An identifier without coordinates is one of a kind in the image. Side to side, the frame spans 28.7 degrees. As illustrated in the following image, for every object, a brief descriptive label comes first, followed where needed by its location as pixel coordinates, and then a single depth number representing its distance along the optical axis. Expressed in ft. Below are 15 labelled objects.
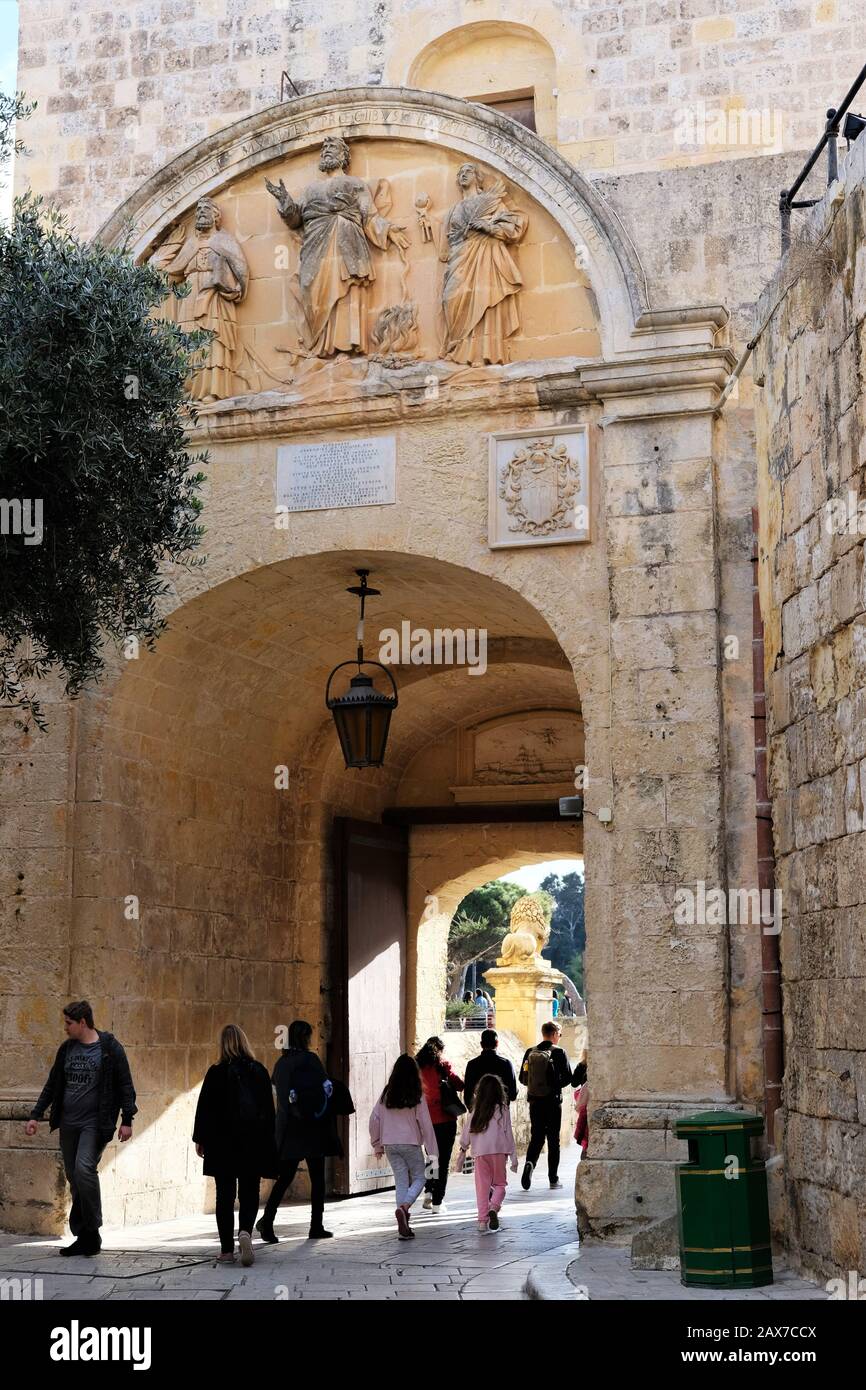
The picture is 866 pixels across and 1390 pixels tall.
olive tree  26.61
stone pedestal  68.64
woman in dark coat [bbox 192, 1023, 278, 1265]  29.45
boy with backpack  44.16
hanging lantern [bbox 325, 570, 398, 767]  35.19
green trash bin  24.27
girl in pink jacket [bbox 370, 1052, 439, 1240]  33.19
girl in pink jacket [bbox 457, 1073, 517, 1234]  34.27
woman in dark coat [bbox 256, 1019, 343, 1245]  32.14
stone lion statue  69.26
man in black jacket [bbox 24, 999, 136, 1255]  30.04
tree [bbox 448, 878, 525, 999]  172.55
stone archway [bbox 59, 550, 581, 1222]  35.76
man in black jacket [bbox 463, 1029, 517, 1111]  39.22
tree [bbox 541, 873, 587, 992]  244.63
